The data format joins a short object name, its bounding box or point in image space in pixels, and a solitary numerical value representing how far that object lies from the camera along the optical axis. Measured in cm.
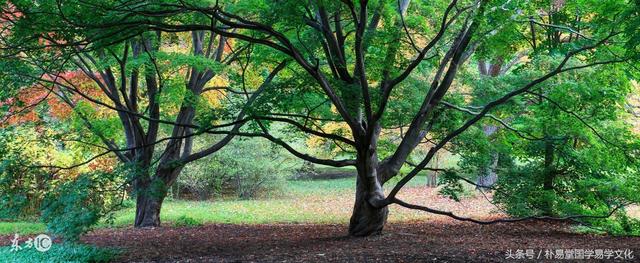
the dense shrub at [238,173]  1997
